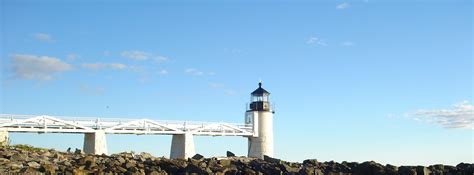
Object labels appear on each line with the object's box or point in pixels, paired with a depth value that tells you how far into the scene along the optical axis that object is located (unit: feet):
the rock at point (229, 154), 93.15
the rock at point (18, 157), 59.47
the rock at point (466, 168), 75.41
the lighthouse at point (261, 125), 132.26
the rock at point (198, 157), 76.89
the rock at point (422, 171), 69.15
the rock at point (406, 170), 68.61
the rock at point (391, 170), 69.92
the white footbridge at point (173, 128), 98.27
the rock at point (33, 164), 56.45
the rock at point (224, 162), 66.44
